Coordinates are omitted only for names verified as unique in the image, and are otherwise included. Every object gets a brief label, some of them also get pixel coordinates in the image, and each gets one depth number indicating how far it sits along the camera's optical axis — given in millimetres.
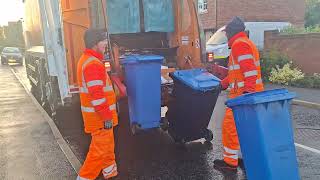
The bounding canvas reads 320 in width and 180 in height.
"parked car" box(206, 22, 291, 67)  8358
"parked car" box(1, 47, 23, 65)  21276
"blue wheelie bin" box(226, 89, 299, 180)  2270
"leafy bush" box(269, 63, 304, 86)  7715
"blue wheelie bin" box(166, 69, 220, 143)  3264
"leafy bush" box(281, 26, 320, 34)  8544
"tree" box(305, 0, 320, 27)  18075
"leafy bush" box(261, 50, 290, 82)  8342
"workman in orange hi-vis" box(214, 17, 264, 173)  2987
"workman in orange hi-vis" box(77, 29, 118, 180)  2723
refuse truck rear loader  3730
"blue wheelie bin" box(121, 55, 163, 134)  3253
